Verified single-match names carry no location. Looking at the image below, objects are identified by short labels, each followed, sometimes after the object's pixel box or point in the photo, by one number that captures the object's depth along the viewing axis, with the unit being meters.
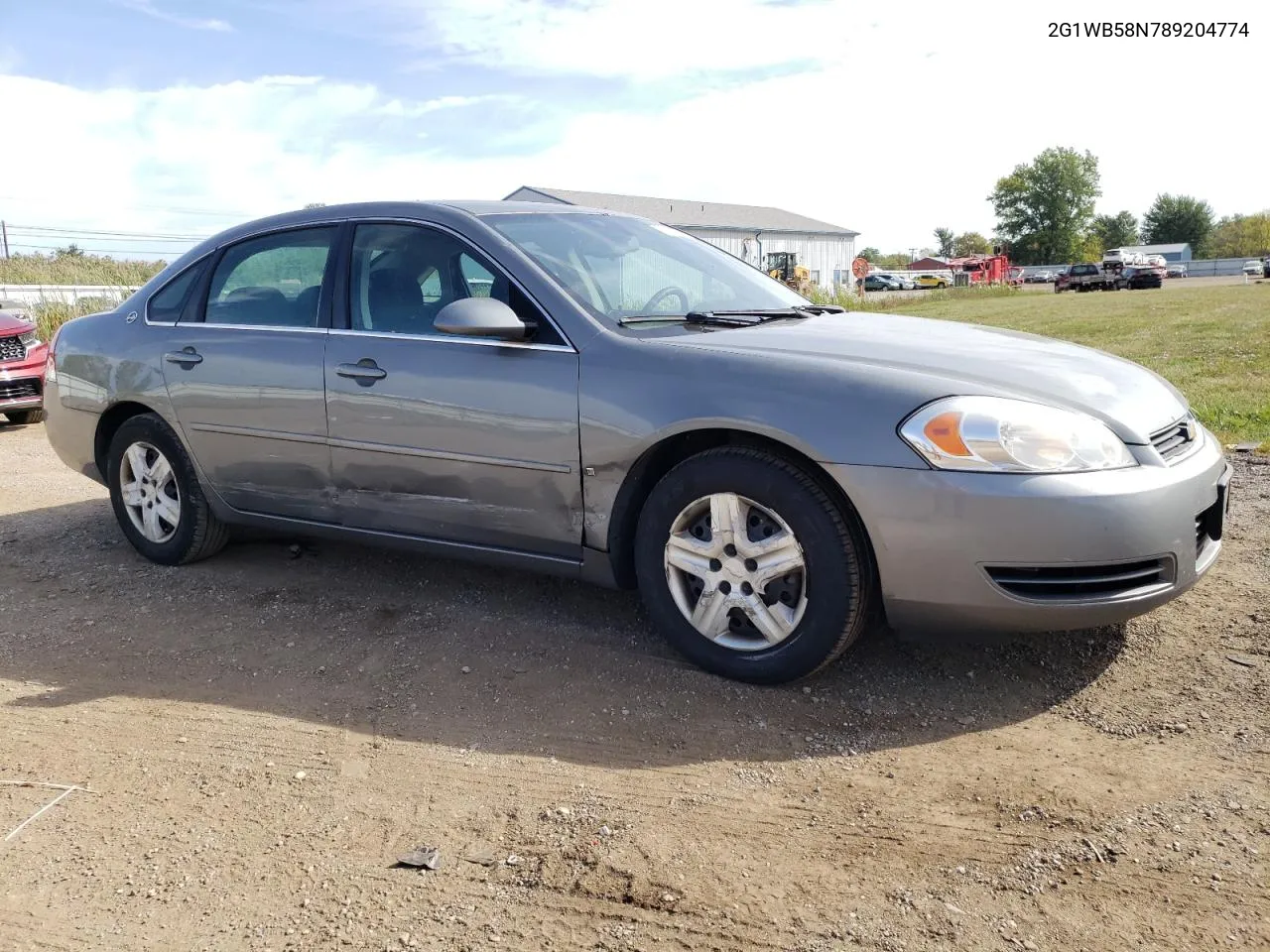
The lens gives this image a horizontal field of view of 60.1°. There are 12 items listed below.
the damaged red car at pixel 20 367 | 10.57
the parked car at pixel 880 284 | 72.25
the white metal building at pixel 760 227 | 53.12
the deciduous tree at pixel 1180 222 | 101.94
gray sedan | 3.20
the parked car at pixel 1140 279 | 48.94
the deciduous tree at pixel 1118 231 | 109.62
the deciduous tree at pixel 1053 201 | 103.94
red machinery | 66.88
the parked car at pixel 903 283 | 73.94
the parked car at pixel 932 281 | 77.82
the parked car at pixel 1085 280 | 50.25
